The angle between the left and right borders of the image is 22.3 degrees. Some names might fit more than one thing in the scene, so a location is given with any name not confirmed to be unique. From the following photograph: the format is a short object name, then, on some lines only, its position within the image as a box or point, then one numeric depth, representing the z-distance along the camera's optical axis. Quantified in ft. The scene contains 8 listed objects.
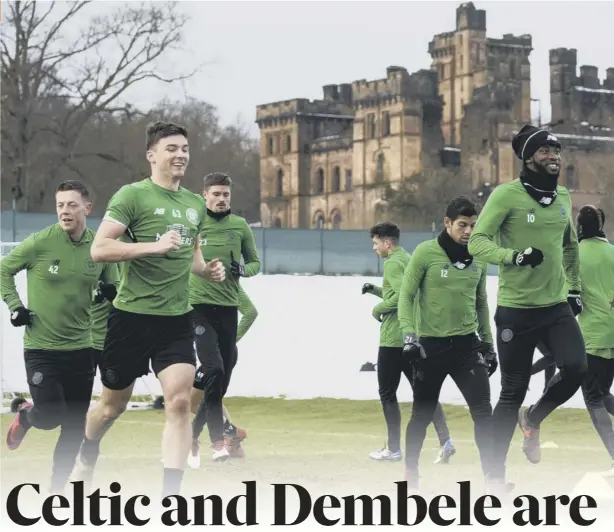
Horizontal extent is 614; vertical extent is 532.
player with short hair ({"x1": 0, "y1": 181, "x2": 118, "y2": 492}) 30.68
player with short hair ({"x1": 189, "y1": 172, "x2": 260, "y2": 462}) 36.76
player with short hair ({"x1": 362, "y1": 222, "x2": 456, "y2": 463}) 38.04
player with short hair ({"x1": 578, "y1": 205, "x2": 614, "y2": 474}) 34.37
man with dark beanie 28.96
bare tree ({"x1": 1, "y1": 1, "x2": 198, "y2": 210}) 142.51
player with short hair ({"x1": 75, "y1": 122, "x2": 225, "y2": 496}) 26.55
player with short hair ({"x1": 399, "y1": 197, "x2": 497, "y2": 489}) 30.64
